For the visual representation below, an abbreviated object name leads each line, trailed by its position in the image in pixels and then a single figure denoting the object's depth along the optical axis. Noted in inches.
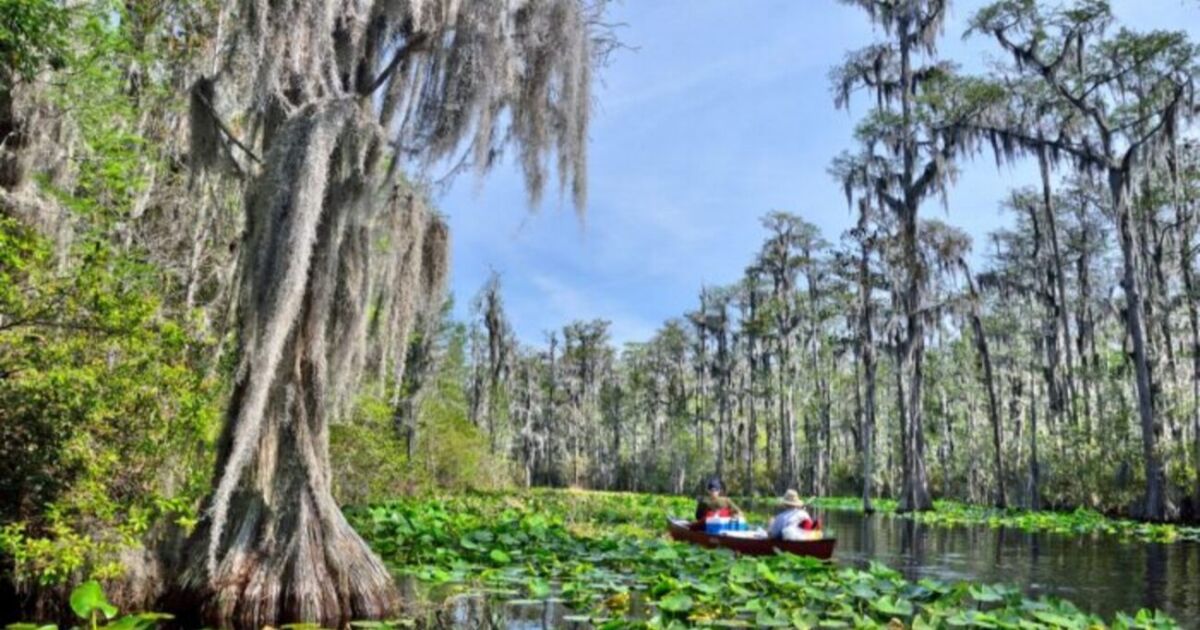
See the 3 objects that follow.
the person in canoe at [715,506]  617.1
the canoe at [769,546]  493.0
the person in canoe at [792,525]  503.5
